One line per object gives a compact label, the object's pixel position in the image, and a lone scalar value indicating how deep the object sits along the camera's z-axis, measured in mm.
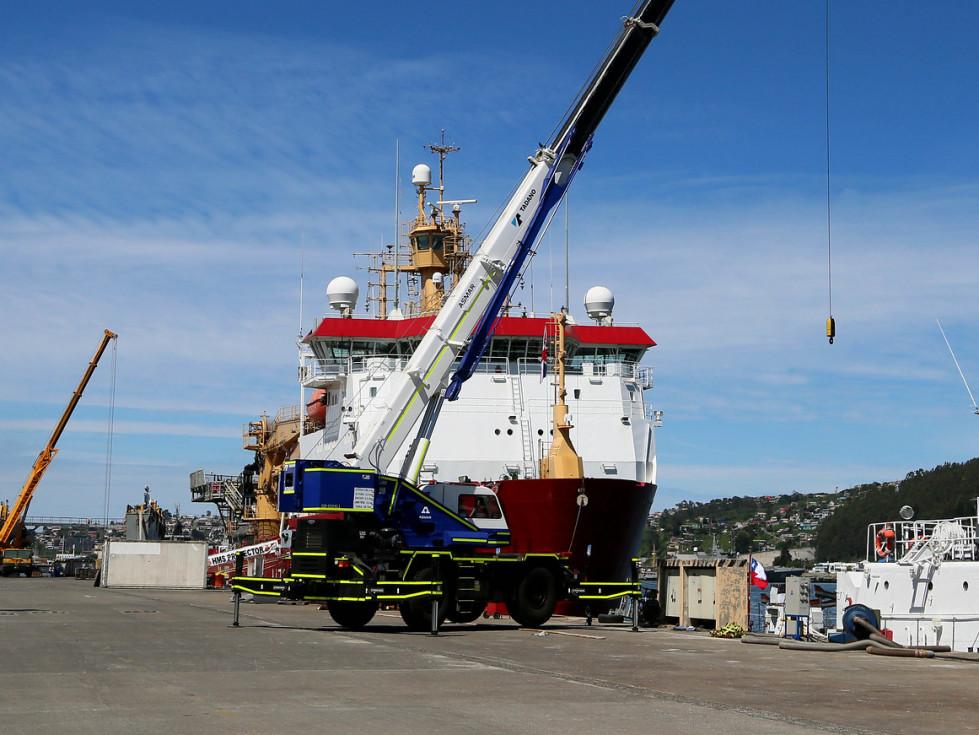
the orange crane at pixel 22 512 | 88312
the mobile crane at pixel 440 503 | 21609
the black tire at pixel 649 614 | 26422
